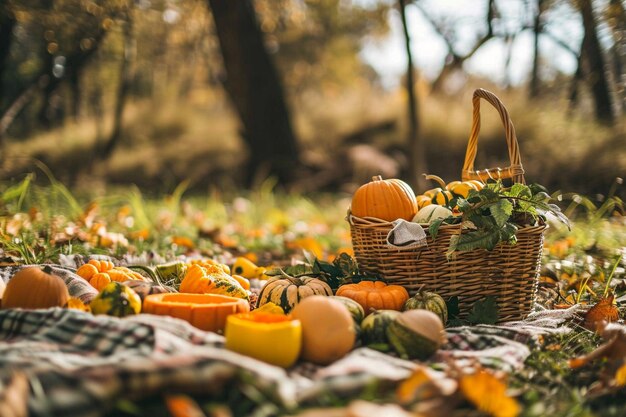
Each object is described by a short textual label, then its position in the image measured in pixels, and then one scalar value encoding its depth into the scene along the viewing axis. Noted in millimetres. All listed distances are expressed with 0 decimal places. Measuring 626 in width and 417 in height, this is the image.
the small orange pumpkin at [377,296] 2562
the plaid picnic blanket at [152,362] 1570
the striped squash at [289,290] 2605
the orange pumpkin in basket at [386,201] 2811
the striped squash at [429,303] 2481
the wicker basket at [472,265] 2650
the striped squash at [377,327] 2215
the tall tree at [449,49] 7784
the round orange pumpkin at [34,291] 2289
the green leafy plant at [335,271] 2959
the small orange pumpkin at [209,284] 2727
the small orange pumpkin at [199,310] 2287
